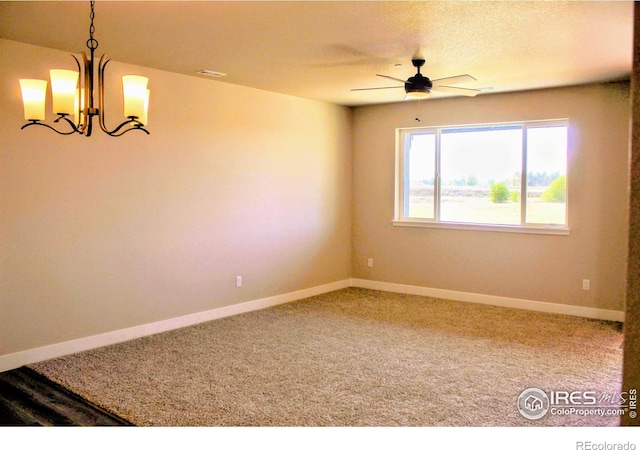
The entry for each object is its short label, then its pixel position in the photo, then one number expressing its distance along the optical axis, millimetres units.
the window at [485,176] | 6055
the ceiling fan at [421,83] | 4217
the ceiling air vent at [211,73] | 5031
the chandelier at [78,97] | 2672
